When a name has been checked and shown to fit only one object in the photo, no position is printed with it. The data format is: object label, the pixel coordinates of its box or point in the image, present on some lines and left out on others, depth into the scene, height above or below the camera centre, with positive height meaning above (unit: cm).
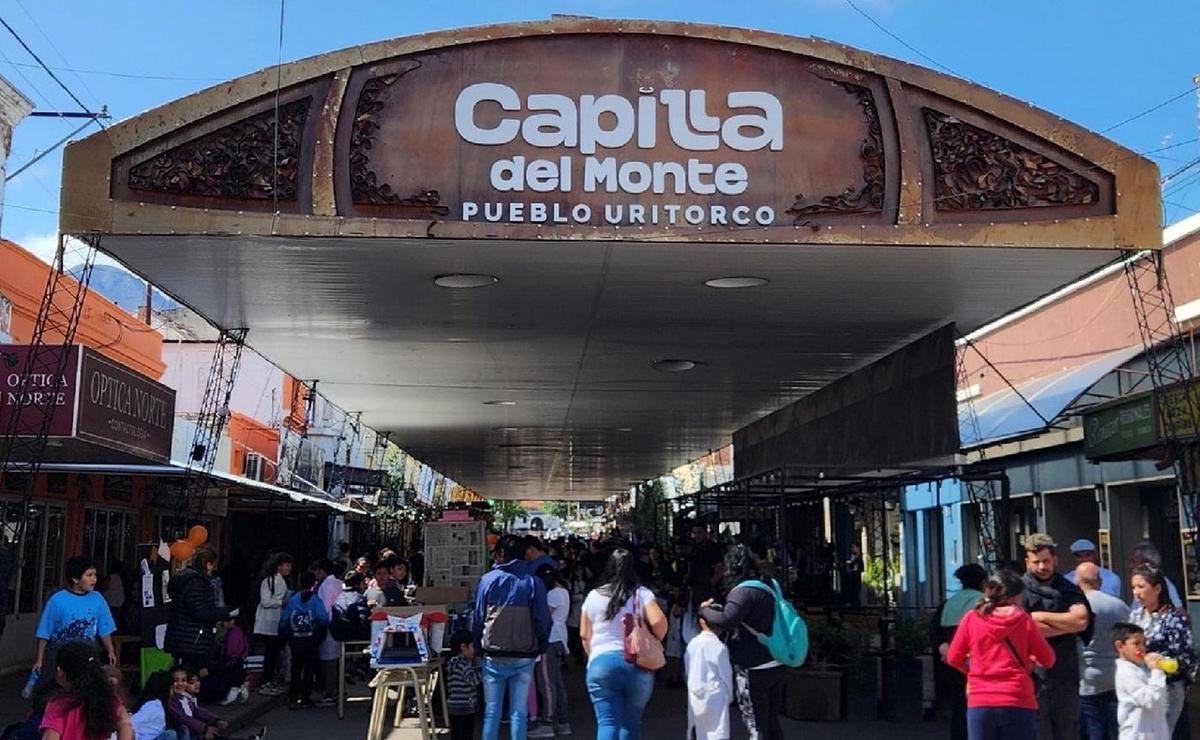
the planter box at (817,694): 1140 -106
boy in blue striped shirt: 927 -80
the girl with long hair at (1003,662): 674 -45
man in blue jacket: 865 -41
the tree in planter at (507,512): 7091 +470
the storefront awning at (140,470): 1500 +141
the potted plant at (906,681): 1141 -93
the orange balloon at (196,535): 1288 +48
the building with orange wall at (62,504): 1577 +113
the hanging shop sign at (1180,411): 931 +149
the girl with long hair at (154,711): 754 -82
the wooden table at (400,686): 998 -88
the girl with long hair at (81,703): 546 -56
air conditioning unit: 2833 +267
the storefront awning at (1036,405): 1473 +243
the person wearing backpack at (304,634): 1305 -58
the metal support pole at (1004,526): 1138 +54
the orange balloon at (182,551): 1259 +31
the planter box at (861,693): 1153 -106
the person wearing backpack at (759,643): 797 -40
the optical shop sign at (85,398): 1185 +186
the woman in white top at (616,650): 773 -45
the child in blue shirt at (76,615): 928 -27
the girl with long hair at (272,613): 1395 -38
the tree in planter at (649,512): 3049 +212
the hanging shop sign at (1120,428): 1340 +180
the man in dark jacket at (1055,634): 750 -32
